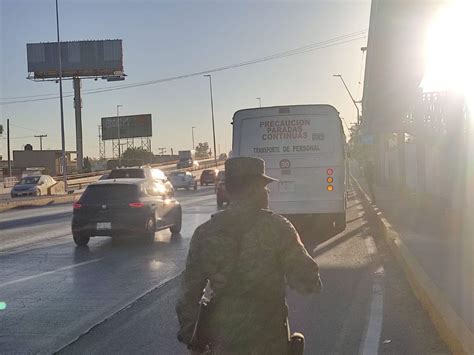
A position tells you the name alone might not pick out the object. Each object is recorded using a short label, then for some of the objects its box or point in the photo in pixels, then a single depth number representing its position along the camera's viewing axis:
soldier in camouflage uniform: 3.23
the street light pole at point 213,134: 86.94
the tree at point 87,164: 100.19
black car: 14.23
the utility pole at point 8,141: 86.33
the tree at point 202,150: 177.05
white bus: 15.55
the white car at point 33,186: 43.38
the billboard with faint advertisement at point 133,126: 99.88
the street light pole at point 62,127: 40.38
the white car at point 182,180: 48.88
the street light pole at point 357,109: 56.46
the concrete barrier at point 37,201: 31.12
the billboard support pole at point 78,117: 81.38
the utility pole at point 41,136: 155.62
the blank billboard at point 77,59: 83.69
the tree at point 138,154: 126.69
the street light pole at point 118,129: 98.61
